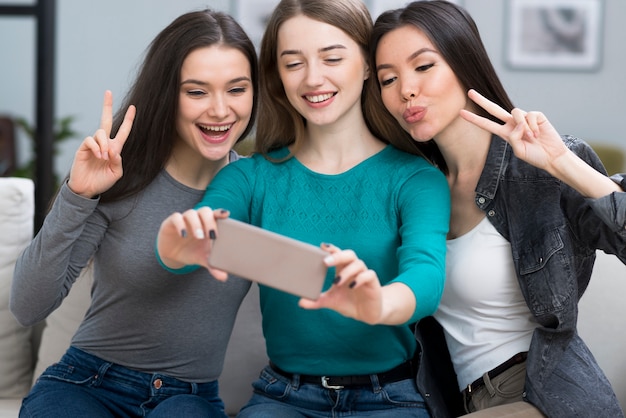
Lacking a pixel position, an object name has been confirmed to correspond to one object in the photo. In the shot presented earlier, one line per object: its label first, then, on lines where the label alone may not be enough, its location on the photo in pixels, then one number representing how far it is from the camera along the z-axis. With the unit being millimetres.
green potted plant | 5809
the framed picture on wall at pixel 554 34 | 6289
